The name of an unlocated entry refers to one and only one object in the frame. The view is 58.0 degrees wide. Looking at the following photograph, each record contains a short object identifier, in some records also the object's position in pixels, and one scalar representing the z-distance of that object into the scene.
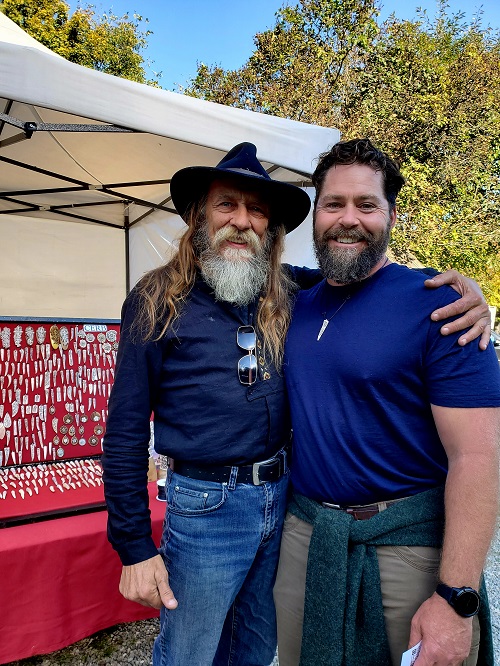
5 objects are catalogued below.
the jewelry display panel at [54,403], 2.34
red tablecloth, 1.83
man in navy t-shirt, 1.20
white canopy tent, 2.65
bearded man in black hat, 1.49
